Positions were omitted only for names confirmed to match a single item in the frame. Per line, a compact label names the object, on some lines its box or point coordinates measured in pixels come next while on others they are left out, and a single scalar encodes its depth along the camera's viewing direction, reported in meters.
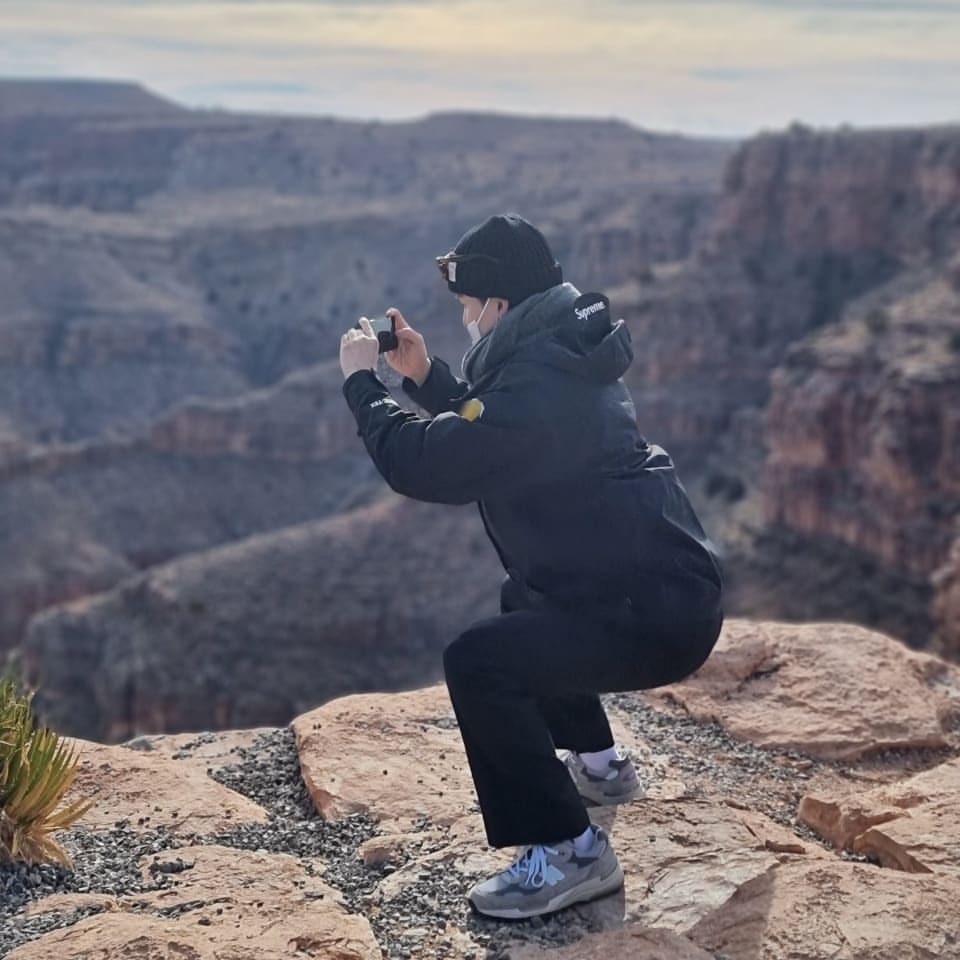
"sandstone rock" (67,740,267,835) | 6.73
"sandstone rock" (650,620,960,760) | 8.07
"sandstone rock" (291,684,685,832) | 6.94
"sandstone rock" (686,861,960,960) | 5.49
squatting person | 5.75
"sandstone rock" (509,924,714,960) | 5.46
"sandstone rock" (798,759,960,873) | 6.21
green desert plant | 6.01
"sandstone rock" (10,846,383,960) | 5.29
